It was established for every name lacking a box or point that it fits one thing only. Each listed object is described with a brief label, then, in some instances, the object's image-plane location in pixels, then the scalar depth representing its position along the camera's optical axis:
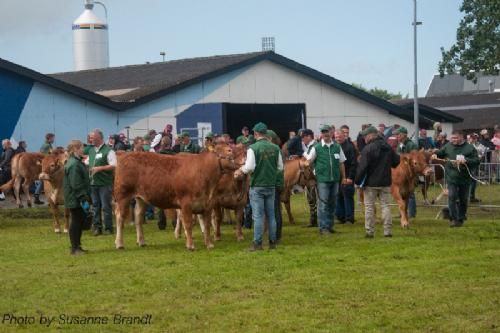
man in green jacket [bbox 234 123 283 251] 16.89
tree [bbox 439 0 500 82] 48.31
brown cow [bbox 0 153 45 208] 29.05
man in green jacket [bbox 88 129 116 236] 19.76
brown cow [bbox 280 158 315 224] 21.52
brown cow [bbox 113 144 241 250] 17.47
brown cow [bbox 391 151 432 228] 20.78
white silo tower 48.69
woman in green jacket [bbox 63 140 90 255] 17.11
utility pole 38.03
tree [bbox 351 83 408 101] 115.88
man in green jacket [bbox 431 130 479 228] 20.17
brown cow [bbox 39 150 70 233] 21.05
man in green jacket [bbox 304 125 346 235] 19.36
